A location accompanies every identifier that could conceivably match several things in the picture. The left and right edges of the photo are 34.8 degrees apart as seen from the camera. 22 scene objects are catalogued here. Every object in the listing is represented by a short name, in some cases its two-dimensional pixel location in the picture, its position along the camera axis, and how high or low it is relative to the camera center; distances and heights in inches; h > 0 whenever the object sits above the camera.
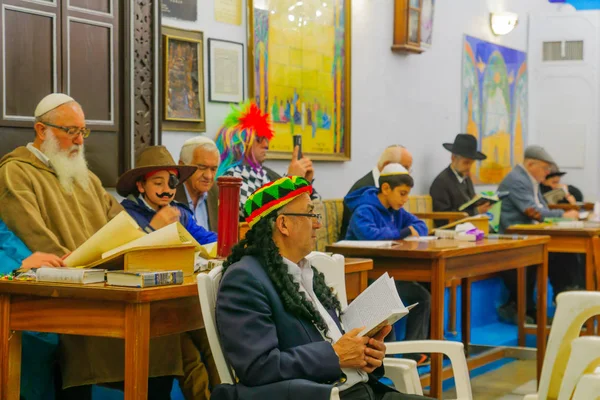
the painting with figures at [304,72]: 247.1 +22.6
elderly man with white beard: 141.1 -9.3
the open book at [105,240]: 123.0 -11.4
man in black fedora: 314.2 -8.0
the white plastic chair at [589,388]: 120.0 -29.1
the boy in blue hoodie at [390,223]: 216.4 -15.6
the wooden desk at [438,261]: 186.1 -21.8
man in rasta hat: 105.2 -19.2
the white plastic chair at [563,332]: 141.6 -26.5
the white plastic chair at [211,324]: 109.8 -19.6
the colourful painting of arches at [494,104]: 366.3 +20.8
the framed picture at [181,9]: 215.6 +32.9
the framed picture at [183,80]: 215.3 +16.8
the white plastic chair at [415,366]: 124.8 -27.8
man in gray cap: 316.8 -19.4
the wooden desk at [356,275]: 156.8 -20.1
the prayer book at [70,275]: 117.8 -15.2
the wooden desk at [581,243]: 261.7 -24.1
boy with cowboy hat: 160.6 -6.2
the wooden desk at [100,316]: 113.4 -20.3
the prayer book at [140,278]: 114.8 -15.2
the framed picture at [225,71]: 229.9 +20.1
